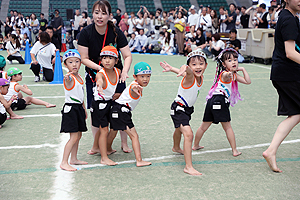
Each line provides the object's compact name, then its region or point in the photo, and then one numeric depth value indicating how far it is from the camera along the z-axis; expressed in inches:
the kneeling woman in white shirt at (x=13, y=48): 555.5
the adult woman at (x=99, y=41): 162.1
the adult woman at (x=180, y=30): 671.8
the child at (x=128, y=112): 158.1
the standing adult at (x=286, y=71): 140.1
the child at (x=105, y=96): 157.3
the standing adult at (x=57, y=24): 750.5
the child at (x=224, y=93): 168.4
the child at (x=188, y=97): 149.6
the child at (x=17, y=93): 261.3
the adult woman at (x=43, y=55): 398.9
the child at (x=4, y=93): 234.1
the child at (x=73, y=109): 155.1
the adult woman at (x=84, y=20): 812.4
